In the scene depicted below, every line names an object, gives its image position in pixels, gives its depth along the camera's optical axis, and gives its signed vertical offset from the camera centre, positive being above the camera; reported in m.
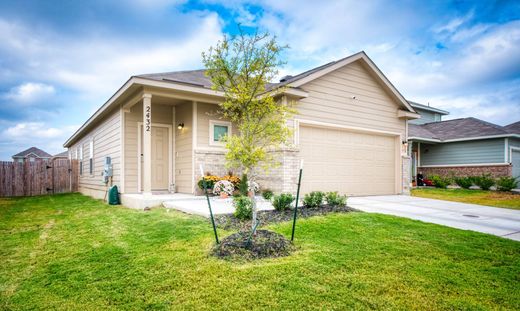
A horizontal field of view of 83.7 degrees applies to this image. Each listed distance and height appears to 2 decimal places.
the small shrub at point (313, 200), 6.52 -0.95
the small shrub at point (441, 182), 14.59 -1.21
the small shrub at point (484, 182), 12.87 -1.08
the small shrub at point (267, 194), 6.77 -0.94
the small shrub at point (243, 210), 5.41 -0.97
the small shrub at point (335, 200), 6.78 -0.98
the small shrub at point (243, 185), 8.30 -0.79
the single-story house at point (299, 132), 8.38 +0.84
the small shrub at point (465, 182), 13.66 -1.14
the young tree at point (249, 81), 4.01 +1.11
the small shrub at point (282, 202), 6.12 -0.93
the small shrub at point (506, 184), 12.23 -1.10
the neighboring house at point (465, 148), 14.77 +0.55
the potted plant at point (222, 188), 8.45 -0.88
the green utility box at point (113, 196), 8.88 -1.18
